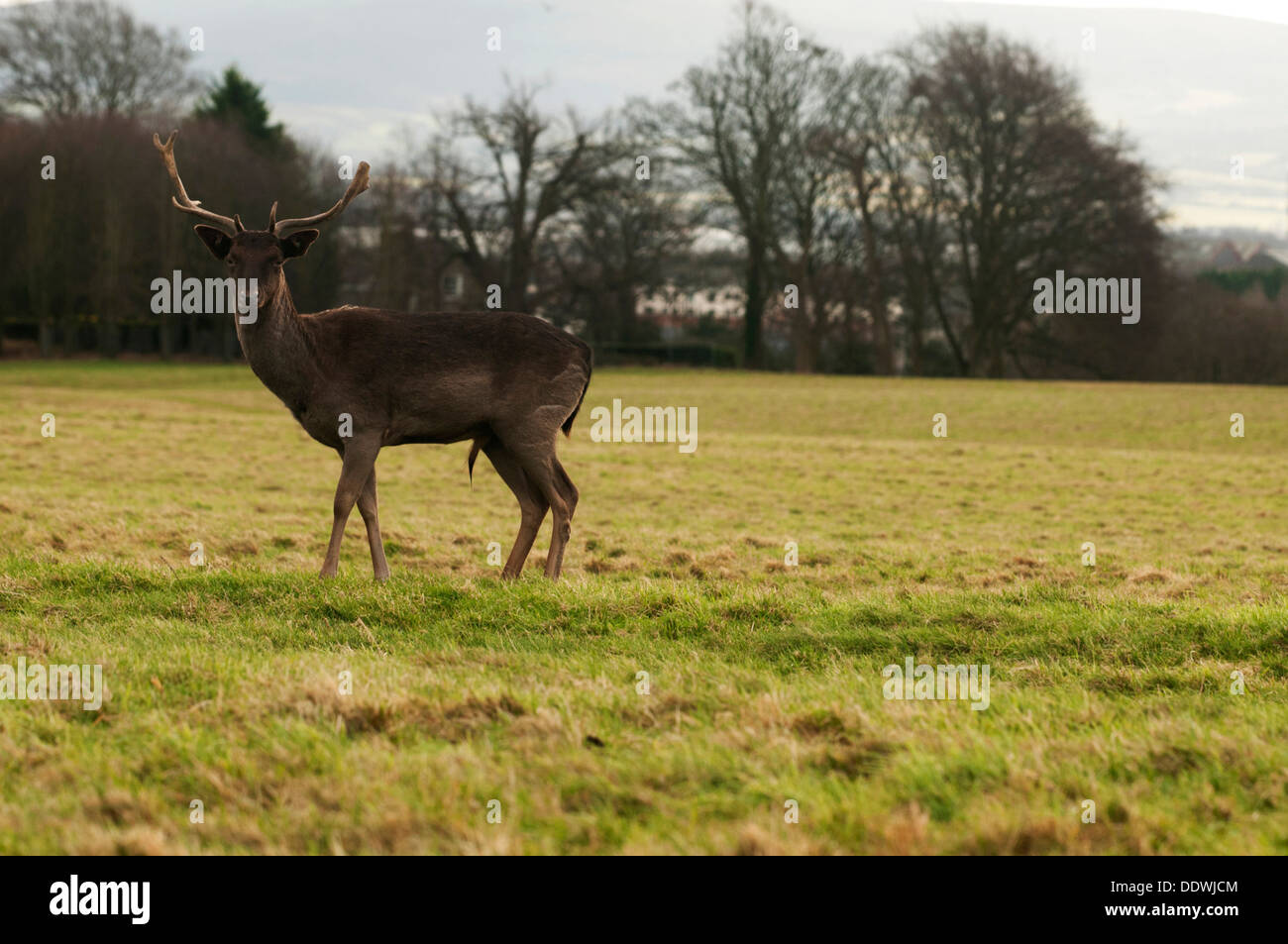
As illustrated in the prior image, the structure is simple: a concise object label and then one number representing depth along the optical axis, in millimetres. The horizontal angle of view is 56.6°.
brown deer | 8414
